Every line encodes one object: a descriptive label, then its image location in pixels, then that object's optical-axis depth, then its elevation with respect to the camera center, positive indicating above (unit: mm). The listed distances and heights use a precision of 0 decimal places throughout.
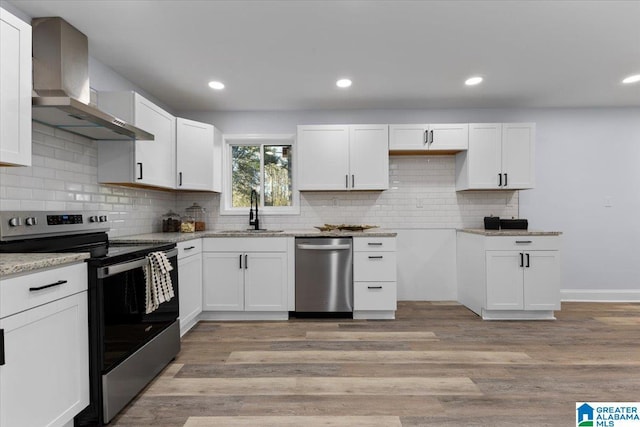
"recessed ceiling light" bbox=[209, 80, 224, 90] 3320 +1309
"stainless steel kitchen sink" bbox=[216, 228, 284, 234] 3465 -195
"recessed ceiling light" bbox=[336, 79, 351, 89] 3268 +1314
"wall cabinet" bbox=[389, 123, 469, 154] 3824 +883
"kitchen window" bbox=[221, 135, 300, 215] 4254 +536
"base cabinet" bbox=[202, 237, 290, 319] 3432 -637
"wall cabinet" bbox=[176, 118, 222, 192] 3441 +633
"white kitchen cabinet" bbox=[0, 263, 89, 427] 1274 -579
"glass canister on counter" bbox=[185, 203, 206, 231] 4082 +8
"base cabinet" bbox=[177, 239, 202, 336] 2902 -634
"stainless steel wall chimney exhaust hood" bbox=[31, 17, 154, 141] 1989 +865
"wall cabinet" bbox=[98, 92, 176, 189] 2682 +544
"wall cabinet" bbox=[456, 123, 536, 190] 3801 +663
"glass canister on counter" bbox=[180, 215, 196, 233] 3658 -147
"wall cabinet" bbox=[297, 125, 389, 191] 3838 +656
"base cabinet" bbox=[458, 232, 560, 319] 3430 -628
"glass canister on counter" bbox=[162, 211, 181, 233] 3697 -126
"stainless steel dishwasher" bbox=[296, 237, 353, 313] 3457 -655
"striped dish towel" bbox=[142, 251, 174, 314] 2105 -438
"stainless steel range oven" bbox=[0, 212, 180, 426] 1697 -528
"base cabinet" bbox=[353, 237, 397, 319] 3455 -626
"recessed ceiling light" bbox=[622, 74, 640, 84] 3277 +1350
